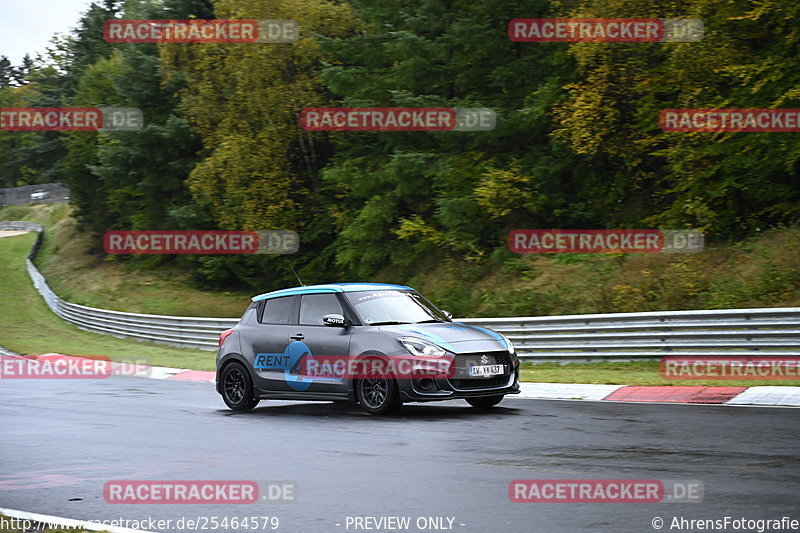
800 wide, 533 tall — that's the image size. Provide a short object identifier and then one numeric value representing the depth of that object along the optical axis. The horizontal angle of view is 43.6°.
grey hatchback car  12.30
